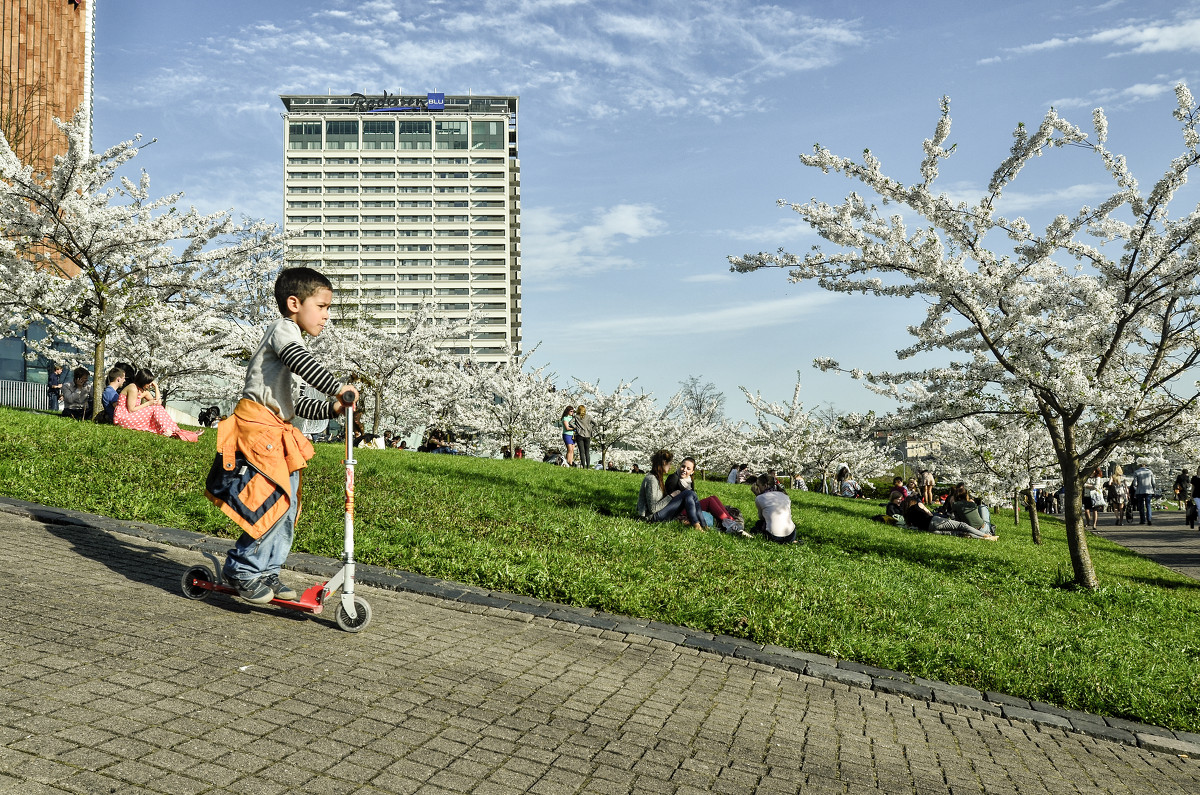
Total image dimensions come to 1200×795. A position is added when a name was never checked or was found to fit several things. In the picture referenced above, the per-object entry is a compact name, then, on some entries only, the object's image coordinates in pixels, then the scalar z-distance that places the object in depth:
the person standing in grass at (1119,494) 28.12
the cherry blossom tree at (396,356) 32.12
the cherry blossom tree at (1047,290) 10.12
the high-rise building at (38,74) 28.78
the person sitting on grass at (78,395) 17.59
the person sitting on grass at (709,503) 11.59
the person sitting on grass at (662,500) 11.16
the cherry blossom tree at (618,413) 39.72
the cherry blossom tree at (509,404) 36.19
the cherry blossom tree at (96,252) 15.26
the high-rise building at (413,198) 157.62
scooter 4.88
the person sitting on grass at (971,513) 16.78
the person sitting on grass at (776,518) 11.46
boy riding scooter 4.98
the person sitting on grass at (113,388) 15.29
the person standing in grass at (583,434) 23.25
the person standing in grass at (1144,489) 25.91
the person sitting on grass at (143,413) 13.93
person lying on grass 16.48
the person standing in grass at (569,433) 23.34
